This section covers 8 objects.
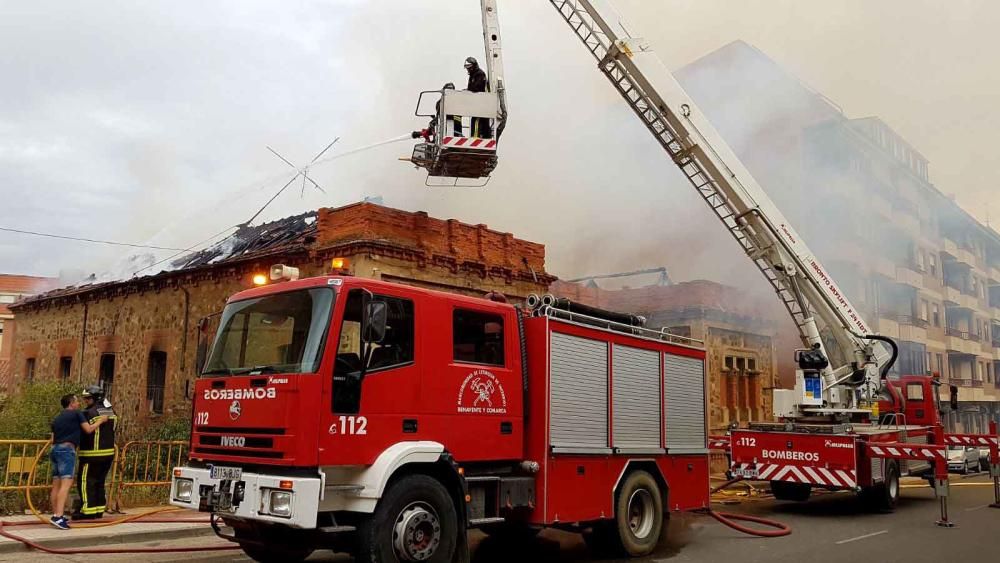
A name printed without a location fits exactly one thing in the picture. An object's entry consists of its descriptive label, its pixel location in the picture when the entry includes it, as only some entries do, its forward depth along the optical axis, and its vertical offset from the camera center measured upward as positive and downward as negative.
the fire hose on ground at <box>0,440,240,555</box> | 7.79 -1.51
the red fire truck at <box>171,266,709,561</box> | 5.98 -0.20
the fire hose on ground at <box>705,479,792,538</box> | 9.78 -1.55
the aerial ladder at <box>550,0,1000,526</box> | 12.80 +1.85
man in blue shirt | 8.95 -0.59
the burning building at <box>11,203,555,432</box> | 14.05 +2.45
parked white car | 21.72 -1.35
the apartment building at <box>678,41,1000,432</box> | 20.47 +7.48
